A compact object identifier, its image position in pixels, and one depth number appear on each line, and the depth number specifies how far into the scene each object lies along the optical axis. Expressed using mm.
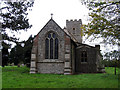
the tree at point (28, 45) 24175
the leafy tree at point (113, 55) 12539
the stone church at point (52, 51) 20969
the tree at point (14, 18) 21509
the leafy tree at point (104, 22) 12781
